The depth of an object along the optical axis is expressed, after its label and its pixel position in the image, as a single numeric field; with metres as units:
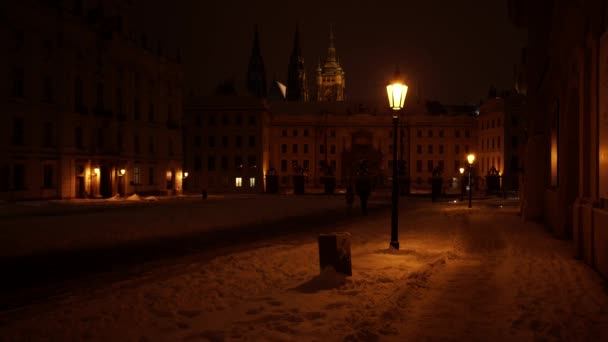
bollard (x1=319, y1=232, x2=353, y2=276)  9.53
